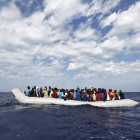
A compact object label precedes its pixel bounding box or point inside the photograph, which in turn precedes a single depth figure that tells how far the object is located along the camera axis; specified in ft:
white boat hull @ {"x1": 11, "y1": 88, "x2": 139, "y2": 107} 47.35
